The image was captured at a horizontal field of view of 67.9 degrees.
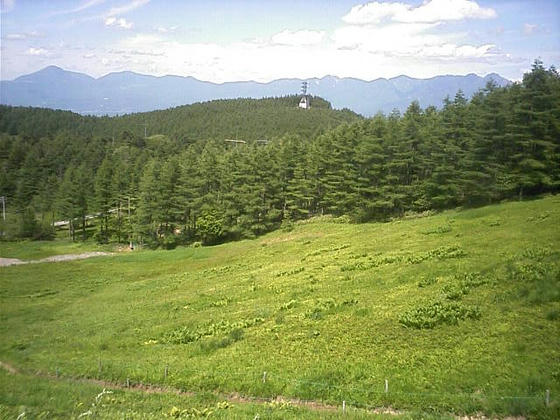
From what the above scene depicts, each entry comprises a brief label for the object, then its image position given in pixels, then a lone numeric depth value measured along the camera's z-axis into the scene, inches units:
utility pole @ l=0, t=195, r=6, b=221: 3481.1
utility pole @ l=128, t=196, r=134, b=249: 2896.2
